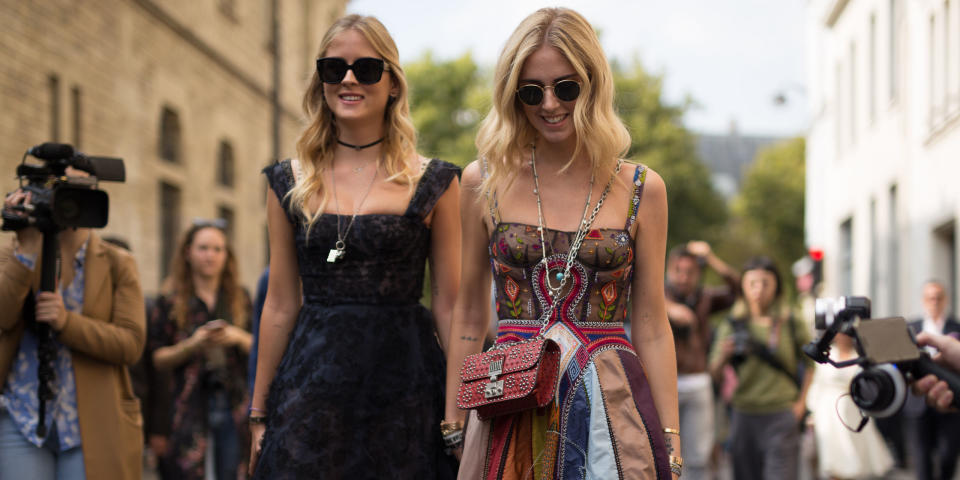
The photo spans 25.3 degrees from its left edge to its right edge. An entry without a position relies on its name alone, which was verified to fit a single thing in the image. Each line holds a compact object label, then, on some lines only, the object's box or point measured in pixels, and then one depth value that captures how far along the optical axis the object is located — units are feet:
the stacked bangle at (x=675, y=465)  22.46
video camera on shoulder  29.70
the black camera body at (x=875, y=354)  23.43
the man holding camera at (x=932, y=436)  64.74
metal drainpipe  106.52
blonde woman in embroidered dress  22.18
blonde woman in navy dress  25.70
